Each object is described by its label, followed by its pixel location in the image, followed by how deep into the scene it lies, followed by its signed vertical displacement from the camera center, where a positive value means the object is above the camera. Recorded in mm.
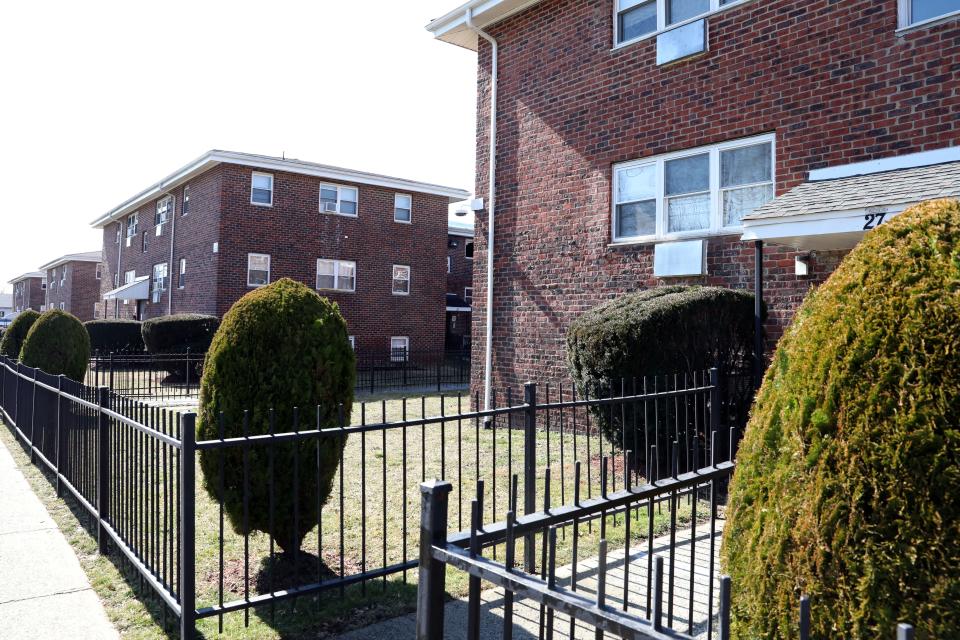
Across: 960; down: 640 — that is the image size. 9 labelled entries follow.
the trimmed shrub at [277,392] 4348 -442
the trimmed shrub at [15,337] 15617 -356
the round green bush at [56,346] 12336 -441
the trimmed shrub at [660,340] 7551 -161
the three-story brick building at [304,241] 23344 +3017
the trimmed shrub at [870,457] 1551 -313
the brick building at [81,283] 45966 +2593
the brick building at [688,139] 7828 +2579
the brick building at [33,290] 58438 +2722
